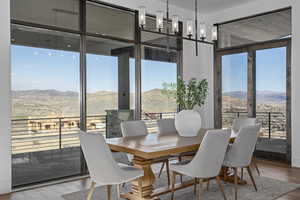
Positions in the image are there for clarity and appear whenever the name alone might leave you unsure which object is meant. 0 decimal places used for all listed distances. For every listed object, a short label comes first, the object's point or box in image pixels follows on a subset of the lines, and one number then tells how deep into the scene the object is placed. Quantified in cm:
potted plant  363
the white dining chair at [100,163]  263
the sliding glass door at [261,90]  508
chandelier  325
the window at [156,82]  541
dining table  278
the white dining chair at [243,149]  325
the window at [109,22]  457
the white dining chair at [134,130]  385
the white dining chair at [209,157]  282
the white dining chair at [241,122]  454
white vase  363
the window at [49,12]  385
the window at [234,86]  571
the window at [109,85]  456
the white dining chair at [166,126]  430
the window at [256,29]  506
